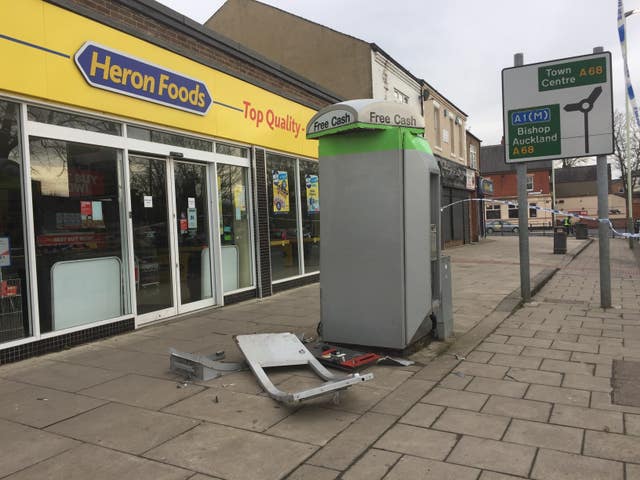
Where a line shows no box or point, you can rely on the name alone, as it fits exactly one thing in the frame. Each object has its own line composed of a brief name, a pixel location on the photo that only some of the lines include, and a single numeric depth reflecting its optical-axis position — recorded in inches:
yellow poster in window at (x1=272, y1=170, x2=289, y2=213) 393.7
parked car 1796.3
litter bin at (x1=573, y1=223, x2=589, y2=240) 1184.8
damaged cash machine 198.5
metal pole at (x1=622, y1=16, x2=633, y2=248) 841.3
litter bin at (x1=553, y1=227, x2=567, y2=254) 732.7
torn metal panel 153.5
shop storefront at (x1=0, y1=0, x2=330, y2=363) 210.7
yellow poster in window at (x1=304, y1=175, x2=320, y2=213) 441.4
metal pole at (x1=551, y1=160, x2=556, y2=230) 1991.1
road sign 308.3
